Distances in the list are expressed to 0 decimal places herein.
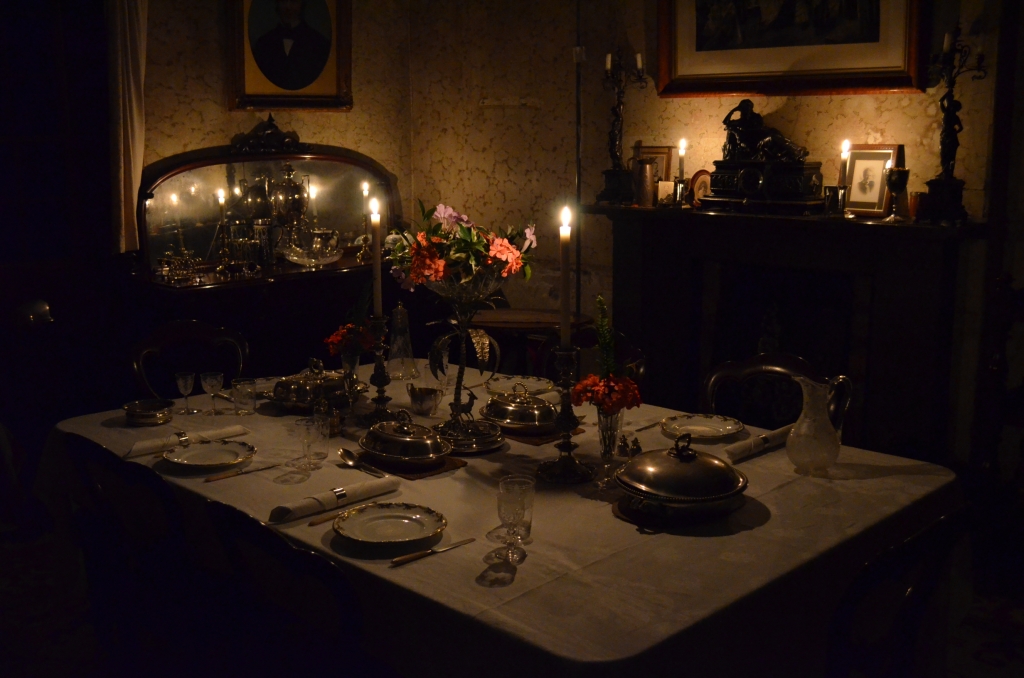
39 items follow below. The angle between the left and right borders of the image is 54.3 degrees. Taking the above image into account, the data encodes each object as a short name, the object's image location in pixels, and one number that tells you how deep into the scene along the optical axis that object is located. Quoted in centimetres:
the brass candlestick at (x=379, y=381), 244
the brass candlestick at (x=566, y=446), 208
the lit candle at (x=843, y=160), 372
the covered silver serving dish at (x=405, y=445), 215
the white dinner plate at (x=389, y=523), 176
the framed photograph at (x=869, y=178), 365
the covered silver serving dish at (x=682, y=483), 185
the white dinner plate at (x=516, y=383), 273
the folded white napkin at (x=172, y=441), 226
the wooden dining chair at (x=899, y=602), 147
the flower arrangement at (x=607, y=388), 199
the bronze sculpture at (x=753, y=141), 386
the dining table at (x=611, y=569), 146
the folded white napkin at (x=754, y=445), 221
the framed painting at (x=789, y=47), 361
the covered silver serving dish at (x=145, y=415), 250
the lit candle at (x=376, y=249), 239
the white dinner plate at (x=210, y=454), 215
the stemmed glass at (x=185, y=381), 253
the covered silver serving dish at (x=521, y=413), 241
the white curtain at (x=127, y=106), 407
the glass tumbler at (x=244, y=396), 260
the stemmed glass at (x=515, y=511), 171
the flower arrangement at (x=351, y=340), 245
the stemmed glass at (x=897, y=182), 351
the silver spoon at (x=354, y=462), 214
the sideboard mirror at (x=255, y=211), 436
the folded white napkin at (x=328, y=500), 186
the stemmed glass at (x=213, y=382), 259
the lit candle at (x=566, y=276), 204
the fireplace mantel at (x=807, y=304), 353
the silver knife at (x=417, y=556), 167
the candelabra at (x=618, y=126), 436
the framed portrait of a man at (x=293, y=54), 463
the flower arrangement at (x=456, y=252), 221
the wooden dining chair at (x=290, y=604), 150
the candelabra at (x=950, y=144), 335
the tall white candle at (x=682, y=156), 413
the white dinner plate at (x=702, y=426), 241
